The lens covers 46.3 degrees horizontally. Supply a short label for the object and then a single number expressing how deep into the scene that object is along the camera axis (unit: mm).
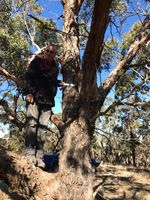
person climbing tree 2169
